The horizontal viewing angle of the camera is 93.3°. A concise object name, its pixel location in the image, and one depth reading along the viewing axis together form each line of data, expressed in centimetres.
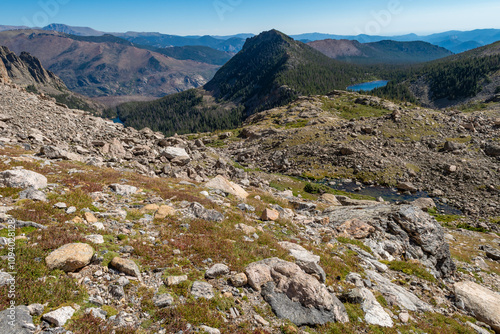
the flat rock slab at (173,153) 3462
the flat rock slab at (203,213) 1416
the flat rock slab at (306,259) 1070
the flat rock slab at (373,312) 932
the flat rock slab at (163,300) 728
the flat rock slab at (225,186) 2391
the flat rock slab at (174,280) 824
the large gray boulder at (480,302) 1180
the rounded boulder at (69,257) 726
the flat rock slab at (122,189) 1530
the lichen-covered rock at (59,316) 562
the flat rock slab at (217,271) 912
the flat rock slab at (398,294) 1105
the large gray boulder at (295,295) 857
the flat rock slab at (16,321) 517
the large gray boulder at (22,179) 1166
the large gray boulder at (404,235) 1681
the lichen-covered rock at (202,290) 807
